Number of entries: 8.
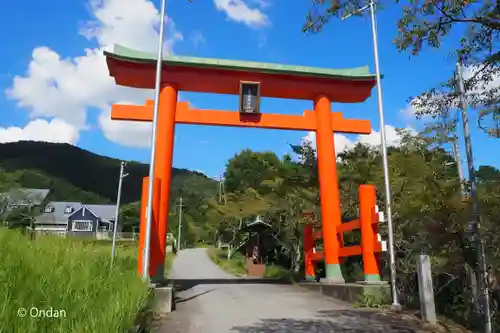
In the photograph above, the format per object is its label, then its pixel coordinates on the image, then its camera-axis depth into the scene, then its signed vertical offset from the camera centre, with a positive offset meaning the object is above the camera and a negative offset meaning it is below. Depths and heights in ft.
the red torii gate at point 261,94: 37.19 +16.11
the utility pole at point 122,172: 83.45 +16.70
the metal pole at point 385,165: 27.86 +6.74
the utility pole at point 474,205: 22.58 +3.09
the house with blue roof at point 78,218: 164.45 +14.20
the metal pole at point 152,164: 26.86 +6.33
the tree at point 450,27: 15.31 +9.30
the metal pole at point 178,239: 167.10 +5.73
